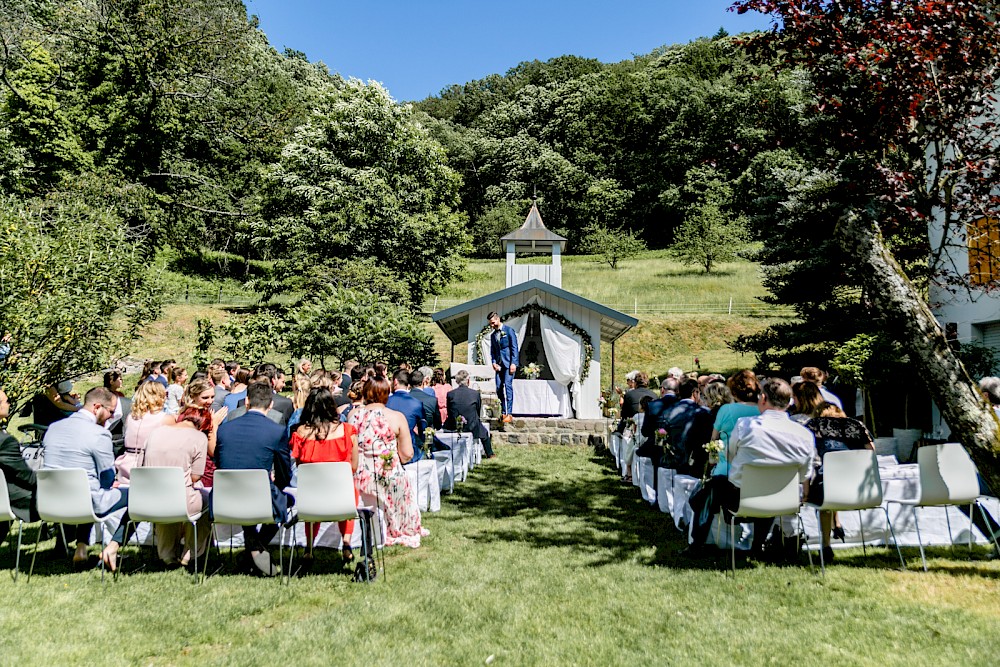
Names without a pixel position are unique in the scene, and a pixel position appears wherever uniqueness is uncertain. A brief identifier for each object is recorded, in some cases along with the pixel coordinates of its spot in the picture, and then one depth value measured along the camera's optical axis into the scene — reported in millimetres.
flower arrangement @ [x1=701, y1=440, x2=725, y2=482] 5633
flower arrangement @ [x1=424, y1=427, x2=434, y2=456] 7823
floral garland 16438
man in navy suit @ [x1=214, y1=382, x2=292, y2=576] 5414
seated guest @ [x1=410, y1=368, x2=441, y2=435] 8688
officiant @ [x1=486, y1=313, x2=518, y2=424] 14992
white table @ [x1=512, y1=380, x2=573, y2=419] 15648
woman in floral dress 5945
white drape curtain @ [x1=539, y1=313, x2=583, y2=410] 16422
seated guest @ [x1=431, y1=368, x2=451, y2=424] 10734
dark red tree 7016
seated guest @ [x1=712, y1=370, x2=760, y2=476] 5781
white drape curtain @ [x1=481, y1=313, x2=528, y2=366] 16562
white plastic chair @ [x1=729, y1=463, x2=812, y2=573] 5129
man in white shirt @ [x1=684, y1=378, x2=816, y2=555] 5180
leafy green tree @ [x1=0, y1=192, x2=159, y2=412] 8930
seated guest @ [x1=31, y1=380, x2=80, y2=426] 8344
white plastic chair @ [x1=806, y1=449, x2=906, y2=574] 5230
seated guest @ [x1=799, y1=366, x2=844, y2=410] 6828
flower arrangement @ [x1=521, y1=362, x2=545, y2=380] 15906
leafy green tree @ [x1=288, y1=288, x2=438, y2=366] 15719
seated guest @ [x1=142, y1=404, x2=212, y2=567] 5422
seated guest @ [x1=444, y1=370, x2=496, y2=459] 10375
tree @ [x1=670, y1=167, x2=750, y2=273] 40250
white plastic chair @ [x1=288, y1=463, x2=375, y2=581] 5153
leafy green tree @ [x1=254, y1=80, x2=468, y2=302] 26828
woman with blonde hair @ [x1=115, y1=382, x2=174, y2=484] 5734
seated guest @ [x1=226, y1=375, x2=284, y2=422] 6627
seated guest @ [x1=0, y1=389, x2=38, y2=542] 5445
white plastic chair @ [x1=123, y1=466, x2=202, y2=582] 5129
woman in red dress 5613
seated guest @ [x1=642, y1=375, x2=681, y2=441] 7680
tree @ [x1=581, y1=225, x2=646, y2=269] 44500
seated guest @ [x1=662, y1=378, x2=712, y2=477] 6508
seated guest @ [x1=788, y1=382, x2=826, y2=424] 5906
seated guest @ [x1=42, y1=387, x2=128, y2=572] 5492
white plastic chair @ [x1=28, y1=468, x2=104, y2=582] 5164
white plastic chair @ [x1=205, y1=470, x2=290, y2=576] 5082
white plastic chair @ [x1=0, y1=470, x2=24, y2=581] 5266
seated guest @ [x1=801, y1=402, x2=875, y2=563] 5645
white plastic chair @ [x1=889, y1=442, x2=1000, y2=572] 5523
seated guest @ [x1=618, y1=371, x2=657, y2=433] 10508
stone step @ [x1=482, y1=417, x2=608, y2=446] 13836
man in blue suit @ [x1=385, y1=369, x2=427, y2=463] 7473
